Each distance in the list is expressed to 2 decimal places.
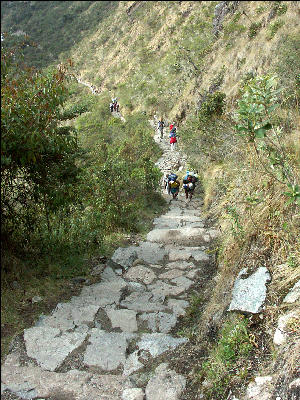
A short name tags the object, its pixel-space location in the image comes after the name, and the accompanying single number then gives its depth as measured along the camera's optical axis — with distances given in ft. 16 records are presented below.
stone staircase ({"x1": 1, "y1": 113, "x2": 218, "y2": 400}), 10.92
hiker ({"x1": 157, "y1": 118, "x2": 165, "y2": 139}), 69.67
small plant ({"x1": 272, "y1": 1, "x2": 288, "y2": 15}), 61.26
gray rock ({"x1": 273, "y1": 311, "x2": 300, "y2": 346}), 9.92
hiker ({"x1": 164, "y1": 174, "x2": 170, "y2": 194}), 44.86
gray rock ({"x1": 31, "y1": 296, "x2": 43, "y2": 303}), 15.43
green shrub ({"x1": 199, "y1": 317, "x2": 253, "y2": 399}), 10.16
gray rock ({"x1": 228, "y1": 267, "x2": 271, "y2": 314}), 11.70
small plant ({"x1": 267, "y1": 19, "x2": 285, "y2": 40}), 57.06
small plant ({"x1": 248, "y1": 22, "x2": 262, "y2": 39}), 65.31
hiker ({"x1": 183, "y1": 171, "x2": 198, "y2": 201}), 38.99
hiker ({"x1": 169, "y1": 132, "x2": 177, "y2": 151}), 58.60
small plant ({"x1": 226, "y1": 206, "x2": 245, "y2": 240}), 15.21
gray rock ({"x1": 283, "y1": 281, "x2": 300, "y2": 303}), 10.77
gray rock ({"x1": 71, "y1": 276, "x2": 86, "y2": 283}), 17.71
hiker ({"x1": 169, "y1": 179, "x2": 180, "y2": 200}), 39.45
